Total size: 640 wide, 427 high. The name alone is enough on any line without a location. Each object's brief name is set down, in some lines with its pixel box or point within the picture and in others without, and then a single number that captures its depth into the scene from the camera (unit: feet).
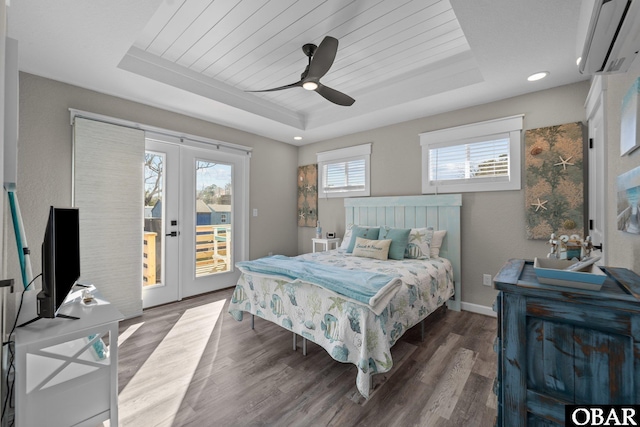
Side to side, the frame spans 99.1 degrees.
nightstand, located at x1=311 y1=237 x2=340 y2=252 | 13.97
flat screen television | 4.01
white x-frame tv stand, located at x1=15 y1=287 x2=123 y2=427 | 3.78
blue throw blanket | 5.80
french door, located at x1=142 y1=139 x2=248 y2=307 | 10.99
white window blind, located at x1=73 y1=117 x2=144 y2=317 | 8.83
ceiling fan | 6.46
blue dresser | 2.65
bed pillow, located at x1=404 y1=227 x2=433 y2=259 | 10.22
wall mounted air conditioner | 2.90
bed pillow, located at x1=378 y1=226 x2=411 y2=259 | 10.18
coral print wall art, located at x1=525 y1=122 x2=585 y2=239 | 8.39
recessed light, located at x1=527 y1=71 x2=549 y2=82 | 8.02
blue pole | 5.53
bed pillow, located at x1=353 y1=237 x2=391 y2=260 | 10.17
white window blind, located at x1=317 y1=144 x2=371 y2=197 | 13.75
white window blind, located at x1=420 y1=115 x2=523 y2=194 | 9.64
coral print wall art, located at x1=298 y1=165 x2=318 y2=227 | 15.88
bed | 5.76
